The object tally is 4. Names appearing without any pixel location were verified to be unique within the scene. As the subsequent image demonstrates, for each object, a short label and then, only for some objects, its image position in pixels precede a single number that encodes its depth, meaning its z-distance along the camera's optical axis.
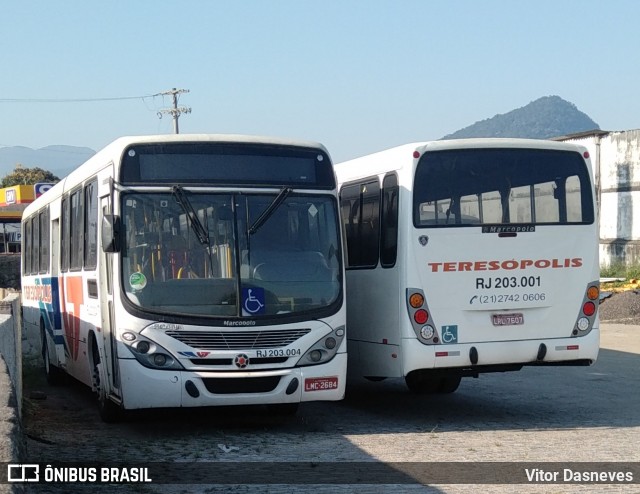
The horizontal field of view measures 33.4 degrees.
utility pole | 73.25
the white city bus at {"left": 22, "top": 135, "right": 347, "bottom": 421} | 10.50
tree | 99.12
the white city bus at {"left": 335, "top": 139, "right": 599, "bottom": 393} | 11.41
